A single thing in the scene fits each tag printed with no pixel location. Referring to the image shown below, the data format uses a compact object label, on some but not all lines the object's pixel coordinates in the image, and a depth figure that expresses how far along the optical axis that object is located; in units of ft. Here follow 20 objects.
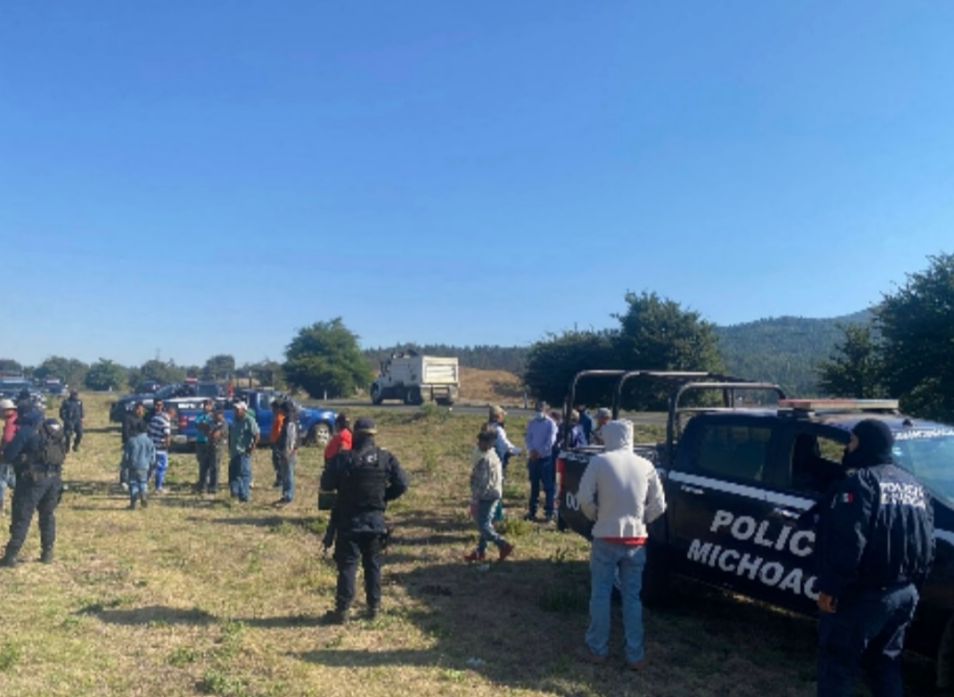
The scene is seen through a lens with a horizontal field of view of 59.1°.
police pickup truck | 17.38
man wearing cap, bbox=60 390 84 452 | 62.13
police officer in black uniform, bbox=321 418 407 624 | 22.67
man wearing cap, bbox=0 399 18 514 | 34.42
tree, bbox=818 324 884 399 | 77.61
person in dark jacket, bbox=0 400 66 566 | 28.66
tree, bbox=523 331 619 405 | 117.08
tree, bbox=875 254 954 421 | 58.39
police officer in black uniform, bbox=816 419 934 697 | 14.23
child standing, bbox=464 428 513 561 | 29.71
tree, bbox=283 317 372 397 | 174.09
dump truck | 139.95
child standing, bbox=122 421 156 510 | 41.42
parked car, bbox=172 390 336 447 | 61.72
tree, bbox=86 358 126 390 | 241.96
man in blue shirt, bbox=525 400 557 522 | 38.78
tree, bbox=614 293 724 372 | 112.57
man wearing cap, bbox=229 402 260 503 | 44.27
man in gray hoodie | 19.81
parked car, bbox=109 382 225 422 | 83.68
